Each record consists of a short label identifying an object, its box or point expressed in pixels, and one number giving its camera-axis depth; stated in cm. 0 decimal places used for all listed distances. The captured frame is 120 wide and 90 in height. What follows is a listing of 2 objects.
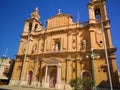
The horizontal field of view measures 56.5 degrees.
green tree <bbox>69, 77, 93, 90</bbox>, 1117
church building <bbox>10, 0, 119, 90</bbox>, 1784
